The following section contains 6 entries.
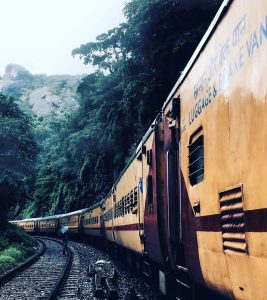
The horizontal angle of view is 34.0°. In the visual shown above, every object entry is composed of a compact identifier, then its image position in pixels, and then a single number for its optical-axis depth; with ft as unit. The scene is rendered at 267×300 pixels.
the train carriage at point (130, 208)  29.45
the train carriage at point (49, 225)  135.21
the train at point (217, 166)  8.96
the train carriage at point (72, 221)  118.81
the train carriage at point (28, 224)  157.58
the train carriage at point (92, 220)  80.46
